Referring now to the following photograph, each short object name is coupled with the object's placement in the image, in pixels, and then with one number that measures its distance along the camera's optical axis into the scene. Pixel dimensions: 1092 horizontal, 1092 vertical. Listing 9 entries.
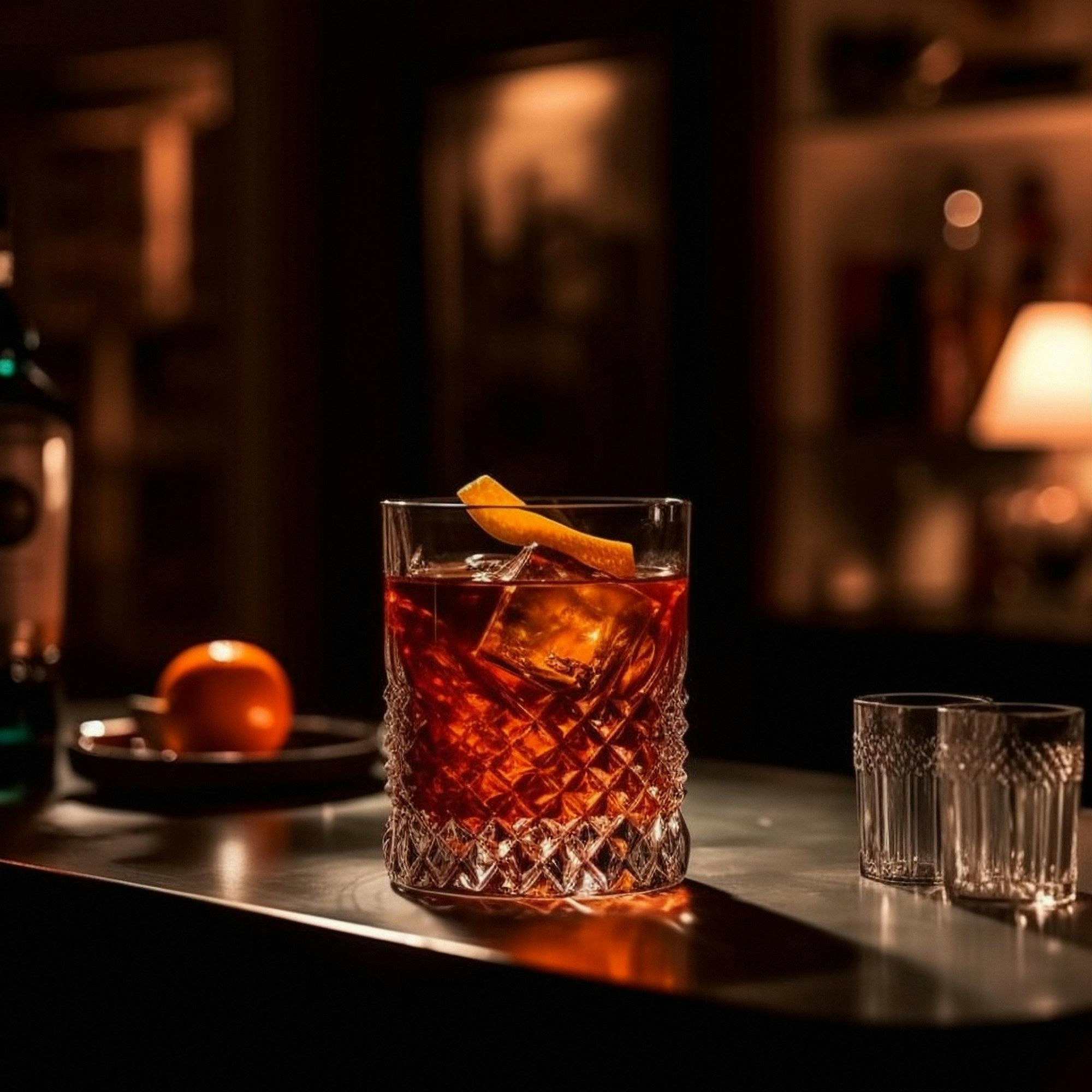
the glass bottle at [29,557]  0.92
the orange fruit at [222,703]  0.92
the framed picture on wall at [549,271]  3.39
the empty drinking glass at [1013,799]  0.70
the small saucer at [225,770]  0.89
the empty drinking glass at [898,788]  0.74
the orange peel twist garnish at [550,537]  0.73
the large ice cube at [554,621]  0.73
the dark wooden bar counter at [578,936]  0.61
